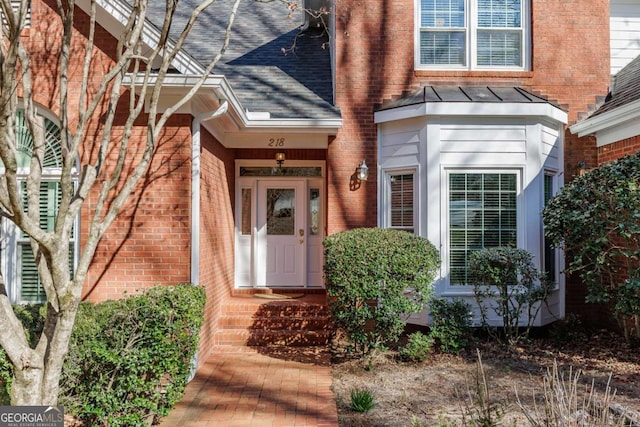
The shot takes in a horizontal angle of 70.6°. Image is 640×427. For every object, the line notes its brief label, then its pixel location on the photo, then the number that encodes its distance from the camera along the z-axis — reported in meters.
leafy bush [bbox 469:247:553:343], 6.51
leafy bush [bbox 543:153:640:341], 5.72
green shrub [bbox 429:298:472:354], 6.45
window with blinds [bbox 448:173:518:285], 7.20
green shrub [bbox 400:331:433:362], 6.11
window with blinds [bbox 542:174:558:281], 7.49
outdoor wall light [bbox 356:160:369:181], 7.65
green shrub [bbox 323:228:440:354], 5.87
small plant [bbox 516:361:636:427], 2.67
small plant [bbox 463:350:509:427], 3.08
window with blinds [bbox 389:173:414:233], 7.55
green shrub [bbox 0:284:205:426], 3.98
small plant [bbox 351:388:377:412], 4.62
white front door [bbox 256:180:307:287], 8.98
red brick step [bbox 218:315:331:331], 7.23
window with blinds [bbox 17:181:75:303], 6.01
